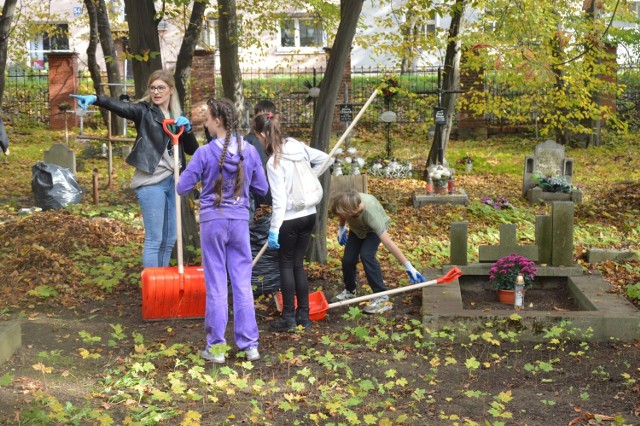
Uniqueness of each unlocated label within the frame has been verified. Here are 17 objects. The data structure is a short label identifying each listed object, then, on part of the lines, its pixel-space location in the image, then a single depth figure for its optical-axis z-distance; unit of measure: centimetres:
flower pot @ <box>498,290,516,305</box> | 745
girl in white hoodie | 616
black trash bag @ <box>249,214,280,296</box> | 765
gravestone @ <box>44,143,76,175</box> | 1333
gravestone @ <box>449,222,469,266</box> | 773
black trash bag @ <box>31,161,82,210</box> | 1177
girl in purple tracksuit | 569
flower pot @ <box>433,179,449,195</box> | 1318
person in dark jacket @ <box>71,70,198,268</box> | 693
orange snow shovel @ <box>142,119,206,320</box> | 669
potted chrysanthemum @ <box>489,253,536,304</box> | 737
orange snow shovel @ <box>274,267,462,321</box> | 675
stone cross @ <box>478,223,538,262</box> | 769
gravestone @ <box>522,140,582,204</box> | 1392
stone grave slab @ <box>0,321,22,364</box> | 553
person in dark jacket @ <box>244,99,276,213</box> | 669
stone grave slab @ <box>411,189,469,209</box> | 1298
